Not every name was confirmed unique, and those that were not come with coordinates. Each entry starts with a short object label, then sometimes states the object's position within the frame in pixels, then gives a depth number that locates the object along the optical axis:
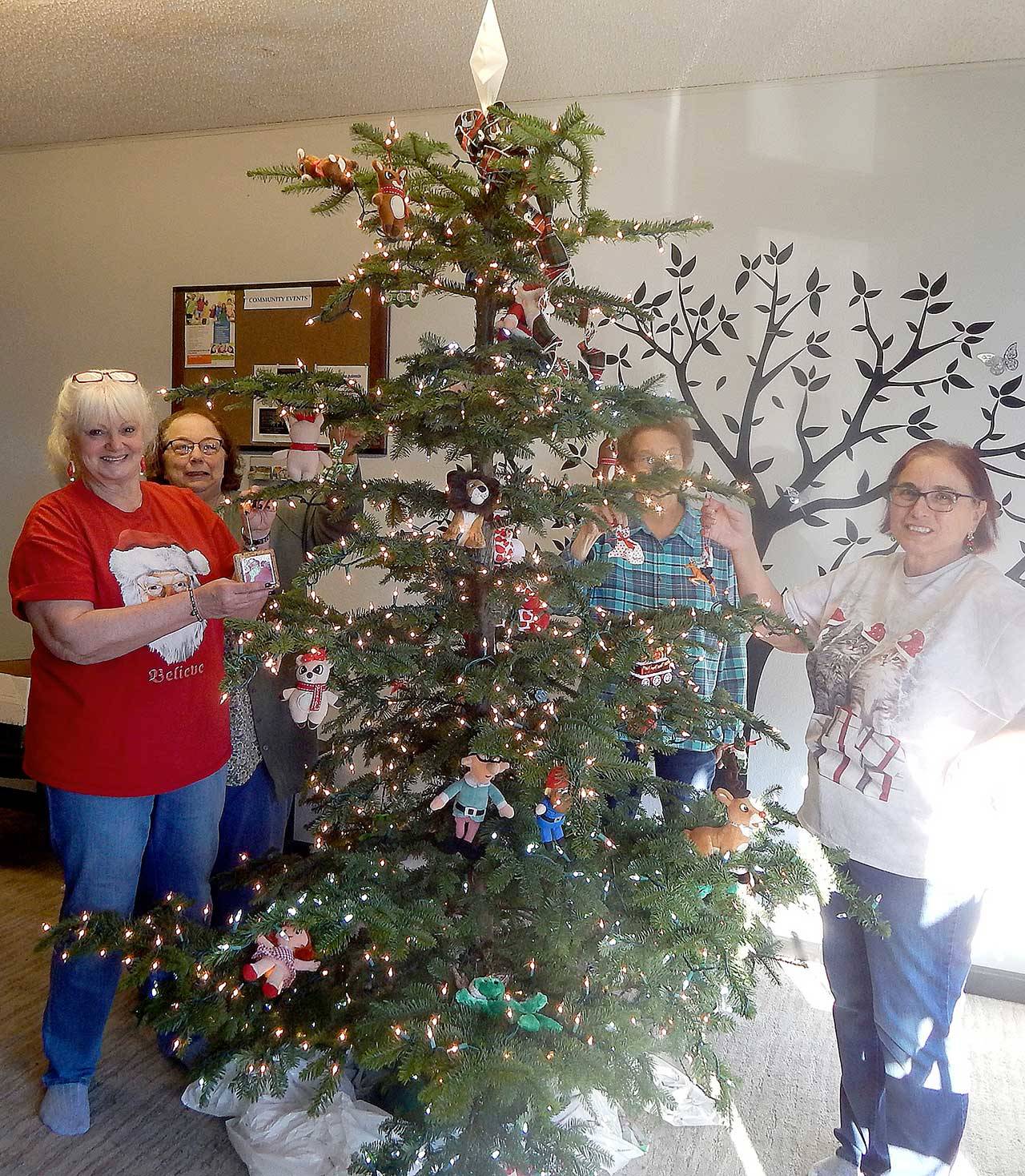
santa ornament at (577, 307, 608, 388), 1.48
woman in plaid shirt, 2.01
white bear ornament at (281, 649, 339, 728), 1.41
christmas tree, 1.35
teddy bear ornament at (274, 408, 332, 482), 1.54
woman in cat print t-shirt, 1.51
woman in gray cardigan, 2.09
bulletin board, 3.05
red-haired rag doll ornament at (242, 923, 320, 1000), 1.51
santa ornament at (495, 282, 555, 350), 1.44
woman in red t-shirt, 1.62
